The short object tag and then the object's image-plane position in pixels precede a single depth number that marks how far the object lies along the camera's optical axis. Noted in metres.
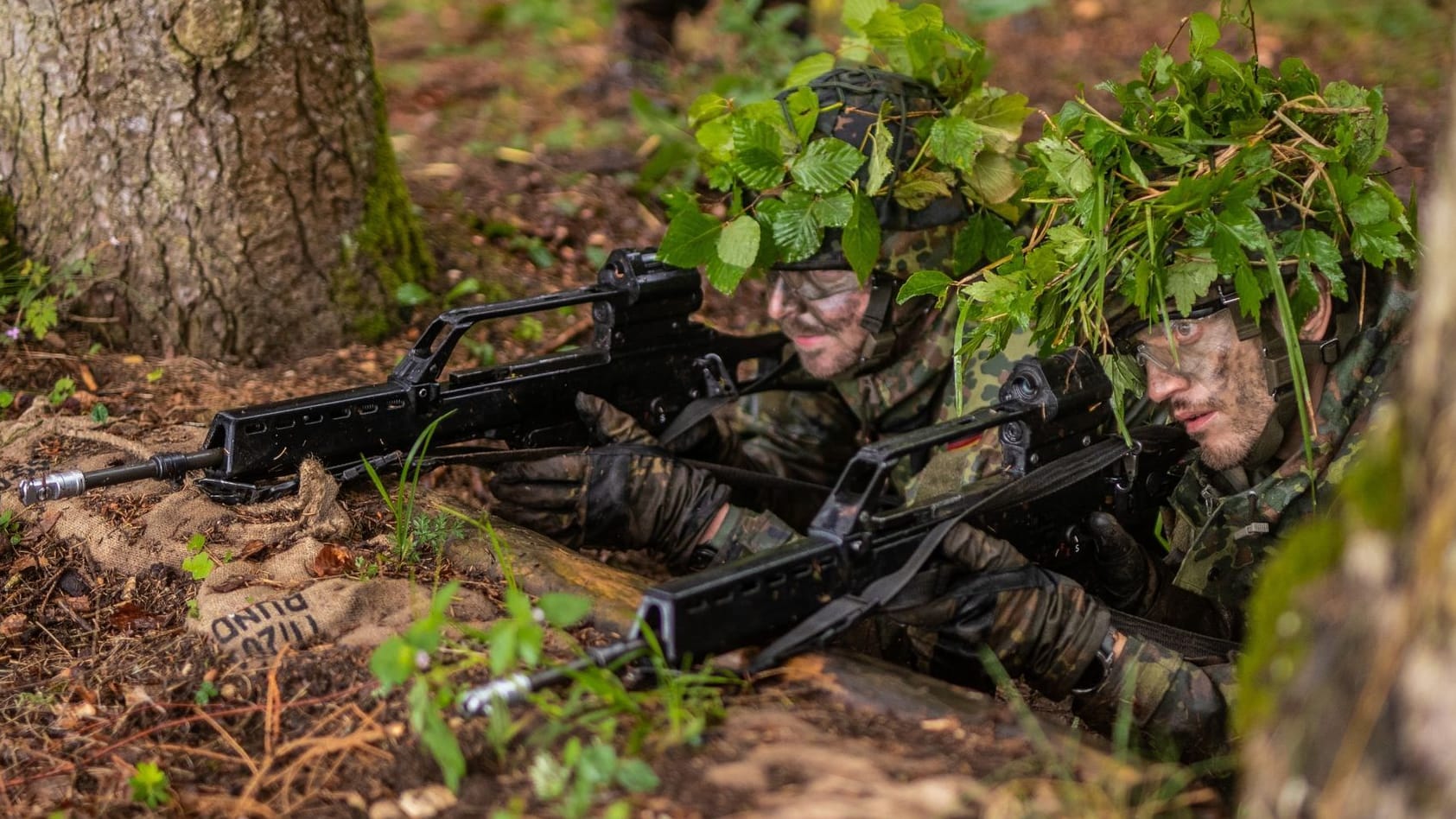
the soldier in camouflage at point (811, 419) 4.11
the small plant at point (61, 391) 4.27
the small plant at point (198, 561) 3.32
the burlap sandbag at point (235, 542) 3.09
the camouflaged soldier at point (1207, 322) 3.29
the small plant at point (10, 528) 3.55
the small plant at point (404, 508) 3.44
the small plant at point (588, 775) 2.29
